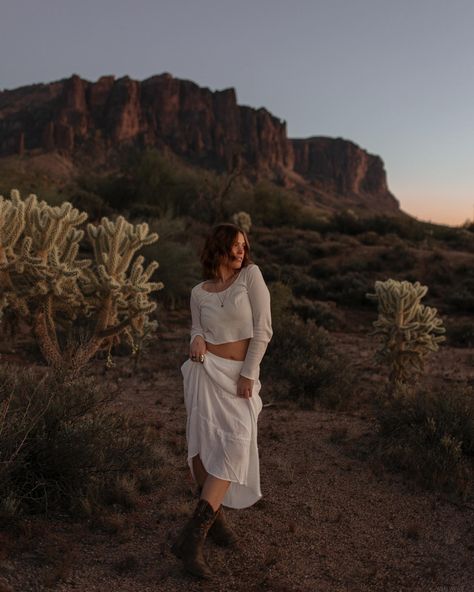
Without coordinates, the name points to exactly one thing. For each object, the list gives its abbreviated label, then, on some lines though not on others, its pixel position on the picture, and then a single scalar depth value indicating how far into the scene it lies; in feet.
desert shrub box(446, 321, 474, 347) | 38.78
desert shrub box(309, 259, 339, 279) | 60.51
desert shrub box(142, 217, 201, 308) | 41.65
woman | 10.47
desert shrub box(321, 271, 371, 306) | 50.72
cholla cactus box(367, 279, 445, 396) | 26.66
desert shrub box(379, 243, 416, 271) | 61.67
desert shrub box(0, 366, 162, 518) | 11.57
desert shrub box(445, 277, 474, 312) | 49.06
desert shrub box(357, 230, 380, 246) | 77.10
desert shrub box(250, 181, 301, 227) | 95.14
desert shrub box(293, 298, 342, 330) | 40.98
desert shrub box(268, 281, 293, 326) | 33.62
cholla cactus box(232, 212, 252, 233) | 75.77
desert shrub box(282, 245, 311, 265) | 65.00
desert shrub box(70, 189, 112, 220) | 68.44
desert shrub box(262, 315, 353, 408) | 24.06
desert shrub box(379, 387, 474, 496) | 15.23
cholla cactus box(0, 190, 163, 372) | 21.45
